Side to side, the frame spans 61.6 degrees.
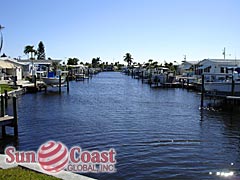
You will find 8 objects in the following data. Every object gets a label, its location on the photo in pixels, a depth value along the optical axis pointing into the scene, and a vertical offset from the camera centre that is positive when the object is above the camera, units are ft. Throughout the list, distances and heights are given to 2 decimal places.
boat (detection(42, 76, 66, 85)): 134.94 -0.86
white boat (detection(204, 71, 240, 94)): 89.36 -3.23
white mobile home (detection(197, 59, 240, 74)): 136.09 +9.77
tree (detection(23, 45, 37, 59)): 264.22 +38.86
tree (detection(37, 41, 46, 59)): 337.73 +46.86
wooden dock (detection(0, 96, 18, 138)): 42.59 -9.14
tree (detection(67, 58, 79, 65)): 366.01 +32.85
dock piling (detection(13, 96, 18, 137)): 43.12 -9.75
